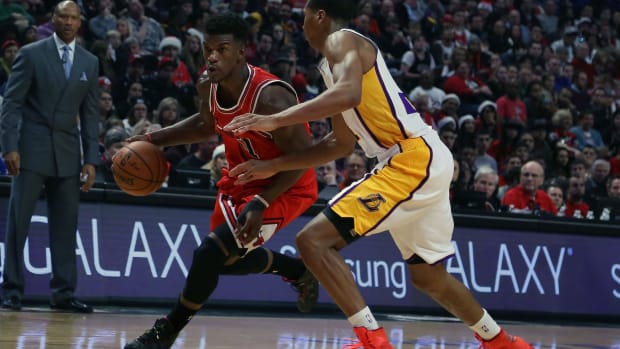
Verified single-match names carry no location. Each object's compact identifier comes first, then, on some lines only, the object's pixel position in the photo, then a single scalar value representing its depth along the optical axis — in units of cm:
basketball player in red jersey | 938
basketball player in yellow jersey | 869
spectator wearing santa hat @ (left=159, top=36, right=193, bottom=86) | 2283
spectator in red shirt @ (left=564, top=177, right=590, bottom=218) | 2083
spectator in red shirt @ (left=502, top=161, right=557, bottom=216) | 1904
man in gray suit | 1377
